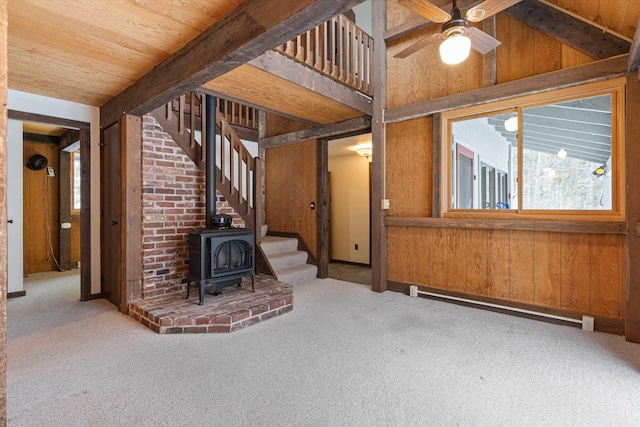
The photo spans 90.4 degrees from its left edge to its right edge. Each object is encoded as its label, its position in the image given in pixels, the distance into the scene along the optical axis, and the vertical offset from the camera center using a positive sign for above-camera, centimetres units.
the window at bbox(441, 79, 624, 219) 287 +56
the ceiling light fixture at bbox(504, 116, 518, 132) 340 +93
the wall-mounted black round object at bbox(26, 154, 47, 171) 543 +86
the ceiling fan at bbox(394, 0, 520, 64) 222 +140
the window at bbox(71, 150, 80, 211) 602 +59
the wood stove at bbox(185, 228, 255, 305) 309 -48
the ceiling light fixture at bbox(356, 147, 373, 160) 581 +108
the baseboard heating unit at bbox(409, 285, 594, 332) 289 -105
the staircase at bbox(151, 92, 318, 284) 356 +40
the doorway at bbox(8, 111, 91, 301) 543 +20
